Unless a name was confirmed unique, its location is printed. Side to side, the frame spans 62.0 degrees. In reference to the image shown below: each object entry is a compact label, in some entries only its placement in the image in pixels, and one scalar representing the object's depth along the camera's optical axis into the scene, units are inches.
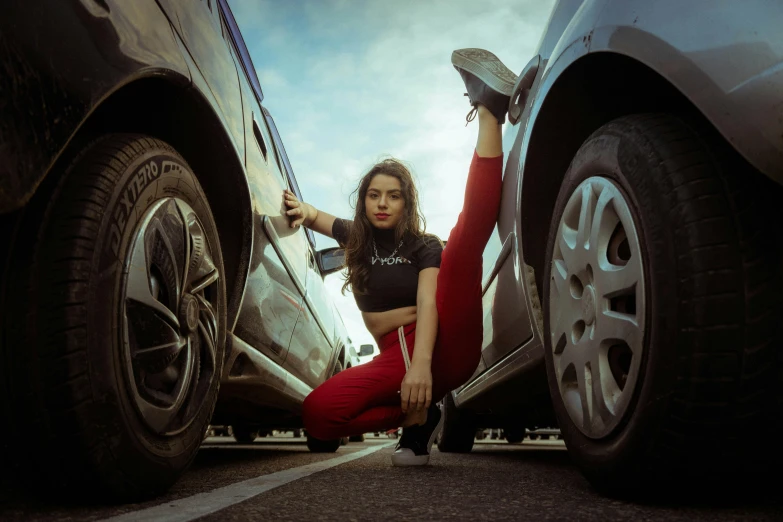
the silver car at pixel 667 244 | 43.8
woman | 91.1
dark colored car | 43.4
